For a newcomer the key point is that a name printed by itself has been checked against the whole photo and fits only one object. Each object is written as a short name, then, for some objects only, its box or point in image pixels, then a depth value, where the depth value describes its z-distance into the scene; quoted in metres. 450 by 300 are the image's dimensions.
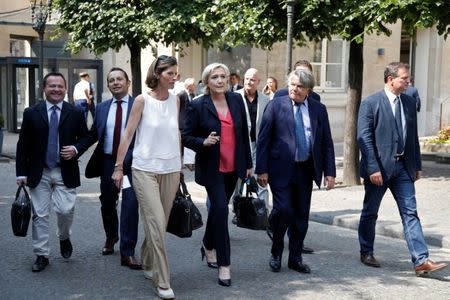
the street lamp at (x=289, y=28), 10.59
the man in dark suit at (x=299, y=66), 7.28
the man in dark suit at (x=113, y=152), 6.22
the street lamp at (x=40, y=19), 15.91
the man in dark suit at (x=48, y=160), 6.12
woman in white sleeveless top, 5.32
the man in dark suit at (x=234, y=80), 14.73
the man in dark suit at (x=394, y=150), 6.14
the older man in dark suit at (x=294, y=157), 6.01
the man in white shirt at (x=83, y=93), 19.44
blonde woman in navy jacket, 5.71
